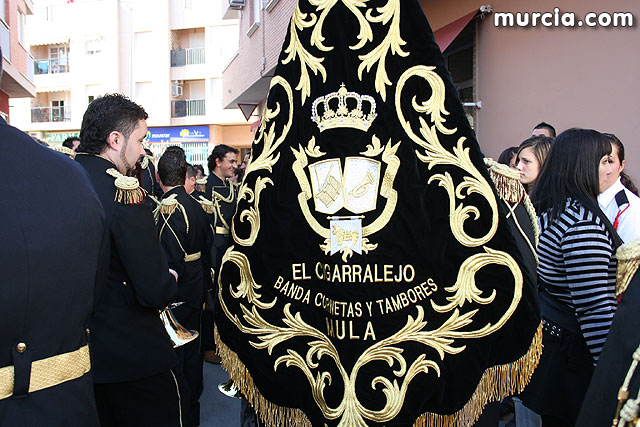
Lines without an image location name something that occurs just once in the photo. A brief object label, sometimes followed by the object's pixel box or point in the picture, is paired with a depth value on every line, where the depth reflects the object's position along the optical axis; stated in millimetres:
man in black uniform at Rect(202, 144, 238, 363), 5816
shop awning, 6193
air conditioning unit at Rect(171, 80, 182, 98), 30328
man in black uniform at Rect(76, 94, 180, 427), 2480
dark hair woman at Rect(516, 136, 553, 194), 3578
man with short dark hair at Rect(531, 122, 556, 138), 4879
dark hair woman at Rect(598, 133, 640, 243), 2924
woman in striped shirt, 2270
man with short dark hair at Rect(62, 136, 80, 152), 6087
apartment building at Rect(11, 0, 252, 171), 29625
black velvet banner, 1914
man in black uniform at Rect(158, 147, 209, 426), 4262
